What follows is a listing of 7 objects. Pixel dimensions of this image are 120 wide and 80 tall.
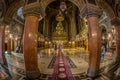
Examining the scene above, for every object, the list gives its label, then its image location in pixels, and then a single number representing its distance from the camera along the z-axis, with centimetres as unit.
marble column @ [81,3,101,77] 305
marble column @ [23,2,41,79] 291
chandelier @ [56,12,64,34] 1440
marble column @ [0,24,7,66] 446
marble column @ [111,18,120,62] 484
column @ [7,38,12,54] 908
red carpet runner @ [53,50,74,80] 290
